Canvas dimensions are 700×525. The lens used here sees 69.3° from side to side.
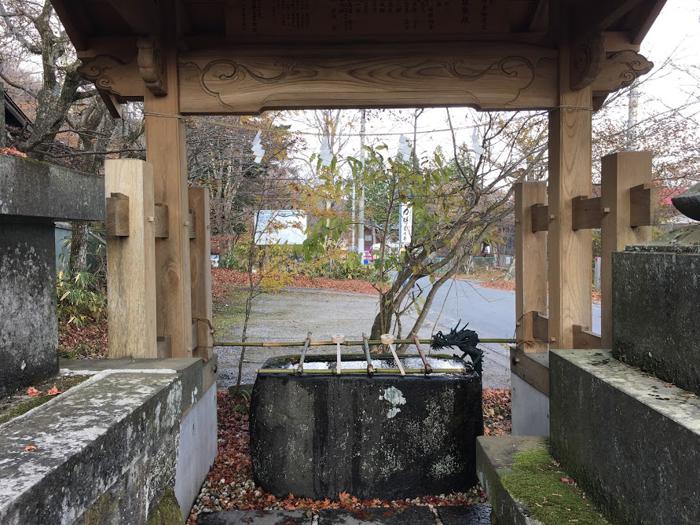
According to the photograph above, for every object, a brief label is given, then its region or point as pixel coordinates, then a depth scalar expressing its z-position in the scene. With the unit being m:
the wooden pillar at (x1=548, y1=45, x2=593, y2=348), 3.08
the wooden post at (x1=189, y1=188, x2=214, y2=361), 3.52
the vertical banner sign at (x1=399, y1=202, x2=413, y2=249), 4.99
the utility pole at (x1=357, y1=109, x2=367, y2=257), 5.12
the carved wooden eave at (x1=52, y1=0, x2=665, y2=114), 3.10
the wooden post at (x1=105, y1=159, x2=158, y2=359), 2.44
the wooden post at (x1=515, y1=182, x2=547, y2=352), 3.60
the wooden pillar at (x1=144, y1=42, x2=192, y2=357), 3.05
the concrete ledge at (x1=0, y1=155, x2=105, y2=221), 1.21
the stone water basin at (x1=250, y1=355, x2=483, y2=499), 3.15
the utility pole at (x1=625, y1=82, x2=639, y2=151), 6.70
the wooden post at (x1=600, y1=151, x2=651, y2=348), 2.65
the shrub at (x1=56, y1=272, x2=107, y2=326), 8.00
